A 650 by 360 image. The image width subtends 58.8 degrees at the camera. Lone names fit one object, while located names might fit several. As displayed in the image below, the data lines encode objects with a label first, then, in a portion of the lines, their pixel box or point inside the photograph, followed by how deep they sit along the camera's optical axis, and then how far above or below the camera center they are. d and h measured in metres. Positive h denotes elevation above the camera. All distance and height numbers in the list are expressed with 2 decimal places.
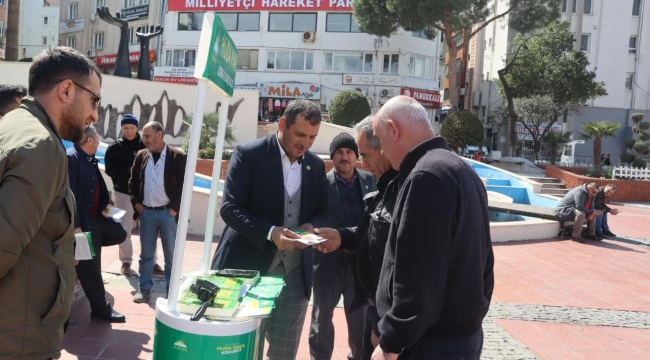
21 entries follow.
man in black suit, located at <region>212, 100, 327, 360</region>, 3.24 -0.38
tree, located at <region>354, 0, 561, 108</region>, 26.55 +6.65
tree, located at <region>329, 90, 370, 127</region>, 26.14 +1.79
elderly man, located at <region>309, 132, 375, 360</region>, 4.10 -0.86
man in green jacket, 1.83 -0.26
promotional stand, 2.34 -0.76
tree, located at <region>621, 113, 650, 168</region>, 24.94 +1.17
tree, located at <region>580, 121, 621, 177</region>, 22.53 +1.31
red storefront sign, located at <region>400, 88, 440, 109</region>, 33.41 +3.38
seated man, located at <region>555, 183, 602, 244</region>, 11.59 -0.92
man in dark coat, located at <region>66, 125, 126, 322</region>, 4.59 -0.73
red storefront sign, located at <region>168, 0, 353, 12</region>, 34.47 +8.27
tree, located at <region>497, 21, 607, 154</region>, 27.00 +4.32
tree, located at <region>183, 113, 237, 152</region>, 17.92 +0.21
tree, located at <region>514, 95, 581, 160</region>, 28.59 +2.55
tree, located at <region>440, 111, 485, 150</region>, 24.73 +1.14
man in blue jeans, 5.57 -0.62
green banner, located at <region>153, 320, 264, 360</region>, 2.33 -0.86
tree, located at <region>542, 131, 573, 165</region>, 26.56 +1.08
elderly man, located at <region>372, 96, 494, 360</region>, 2.13 -0.41
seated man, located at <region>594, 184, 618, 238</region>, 12.20 -1.03
